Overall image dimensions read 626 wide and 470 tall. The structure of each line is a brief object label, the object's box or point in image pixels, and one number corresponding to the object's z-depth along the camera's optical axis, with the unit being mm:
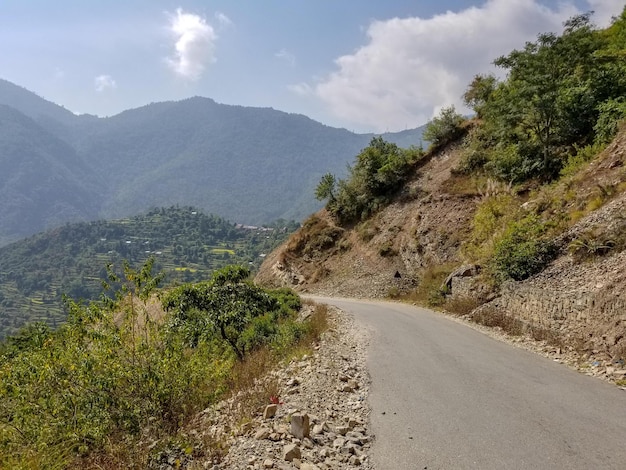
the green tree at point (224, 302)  12594
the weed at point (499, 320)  12728
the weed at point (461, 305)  16203
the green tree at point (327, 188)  38125
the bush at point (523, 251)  14039
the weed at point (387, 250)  30094
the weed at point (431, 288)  19750
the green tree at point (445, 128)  36406
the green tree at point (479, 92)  34688
